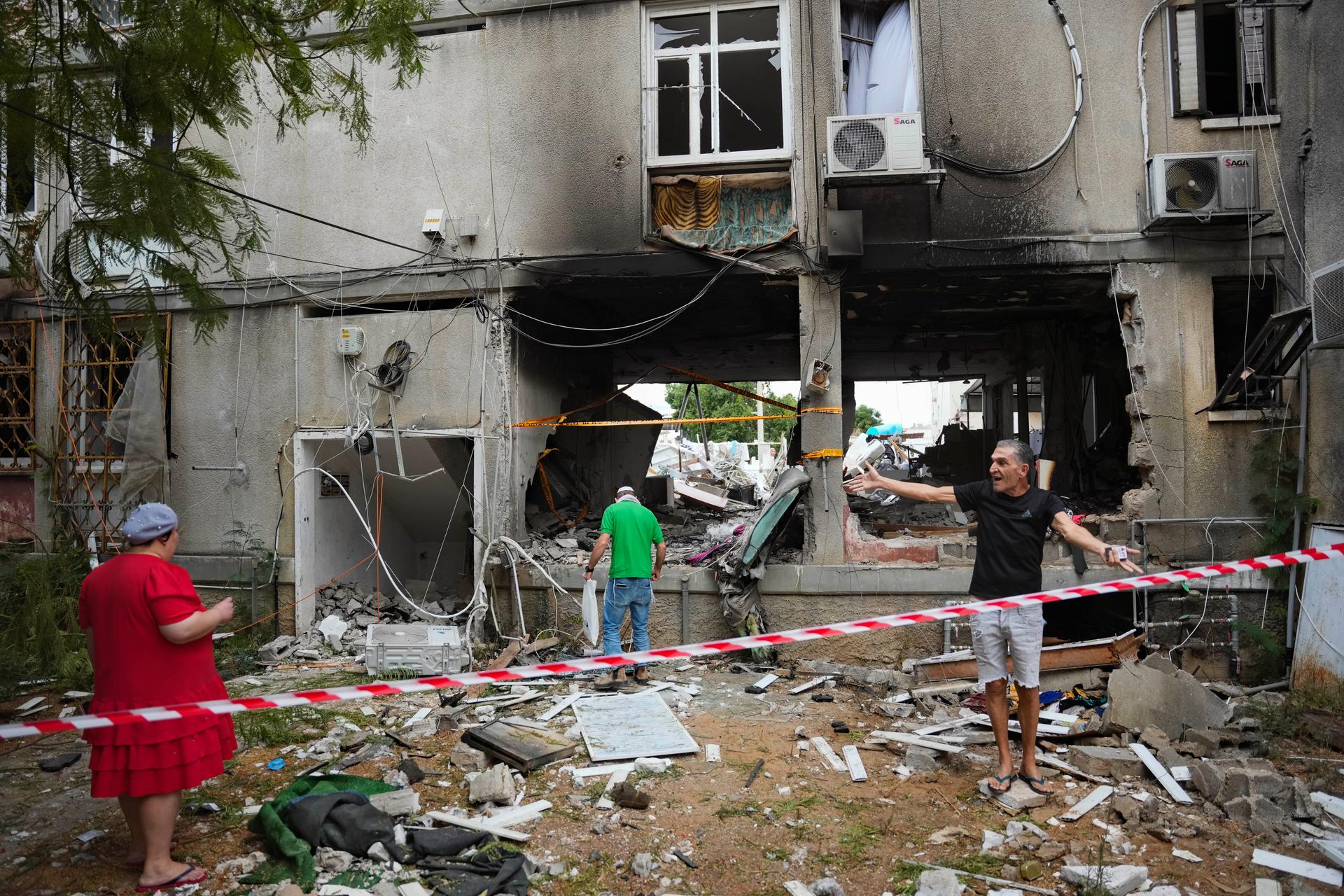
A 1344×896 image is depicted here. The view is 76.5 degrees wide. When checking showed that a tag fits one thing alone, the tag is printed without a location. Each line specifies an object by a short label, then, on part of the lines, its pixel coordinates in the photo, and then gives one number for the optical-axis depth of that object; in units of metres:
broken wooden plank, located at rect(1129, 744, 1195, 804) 4.88
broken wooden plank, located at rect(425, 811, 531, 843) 4.42
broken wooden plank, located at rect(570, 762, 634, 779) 5.41
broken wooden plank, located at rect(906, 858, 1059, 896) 3.86
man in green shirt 7.72
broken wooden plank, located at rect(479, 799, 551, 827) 4.61
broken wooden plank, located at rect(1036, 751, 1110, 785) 5.17
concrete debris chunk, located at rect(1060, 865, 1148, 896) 3.84
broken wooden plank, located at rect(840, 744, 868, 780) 5.42
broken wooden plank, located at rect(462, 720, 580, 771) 5.52
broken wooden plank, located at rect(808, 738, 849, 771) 5.63
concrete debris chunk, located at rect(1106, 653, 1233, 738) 5.92
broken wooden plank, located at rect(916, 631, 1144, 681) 7.21
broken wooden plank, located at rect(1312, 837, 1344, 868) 3.87
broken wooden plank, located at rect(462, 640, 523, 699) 8.24
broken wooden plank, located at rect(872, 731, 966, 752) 5.69
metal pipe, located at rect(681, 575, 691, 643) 8.70
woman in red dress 3.79
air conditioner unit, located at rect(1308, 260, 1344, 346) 6.61
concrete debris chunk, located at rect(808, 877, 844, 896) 3.87
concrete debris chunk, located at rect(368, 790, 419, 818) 4.67
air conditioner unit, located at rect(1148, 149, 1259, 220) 7.86
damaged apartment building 8.12
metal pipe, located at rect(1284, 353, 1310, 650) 7.77
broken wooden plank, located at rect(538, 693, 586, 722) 6.76
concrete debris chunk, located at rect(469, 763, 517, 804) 4.93
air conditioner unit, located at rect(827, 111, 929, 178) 7.88
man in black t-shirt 4.92
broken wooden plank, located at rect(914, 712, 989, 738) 6.15
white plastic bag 8.38
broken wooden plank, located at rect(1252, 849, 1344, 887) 3.84
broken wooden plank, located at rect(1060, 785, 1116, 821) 4.65
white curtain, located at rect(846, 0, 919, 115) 8.58
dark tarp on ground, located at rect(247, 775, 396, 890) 4.02
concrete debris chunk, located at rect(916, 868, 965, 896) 3.82
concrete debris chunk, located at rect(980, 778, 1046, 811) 4.79
